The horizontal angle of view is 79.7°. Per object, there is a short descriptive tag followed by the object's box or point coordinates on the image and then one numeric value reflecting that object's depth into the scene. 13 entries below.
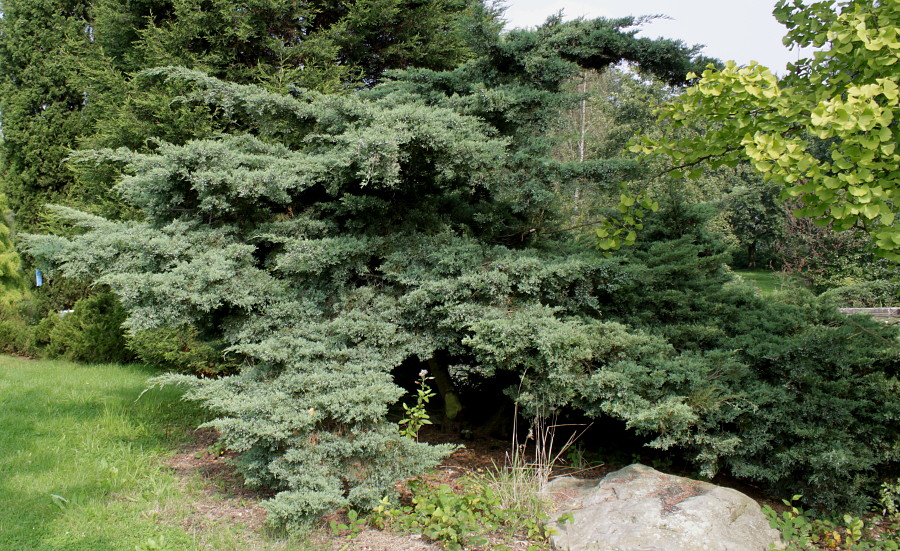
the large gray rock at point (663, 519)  2.58
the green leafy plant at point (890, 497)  2.84
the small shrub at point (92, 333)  7.05
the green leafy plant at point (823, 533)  2.71
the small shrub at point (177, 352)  6.05
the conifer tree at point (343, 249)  3.02
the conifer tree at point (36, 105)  8.62
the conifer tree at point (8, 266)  8.45
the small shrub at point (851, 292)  3.73
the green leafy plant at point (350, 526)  2.79
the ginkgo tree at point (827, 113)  2.11
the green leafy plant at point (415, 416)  3.27
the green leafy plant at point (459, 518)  2.73
